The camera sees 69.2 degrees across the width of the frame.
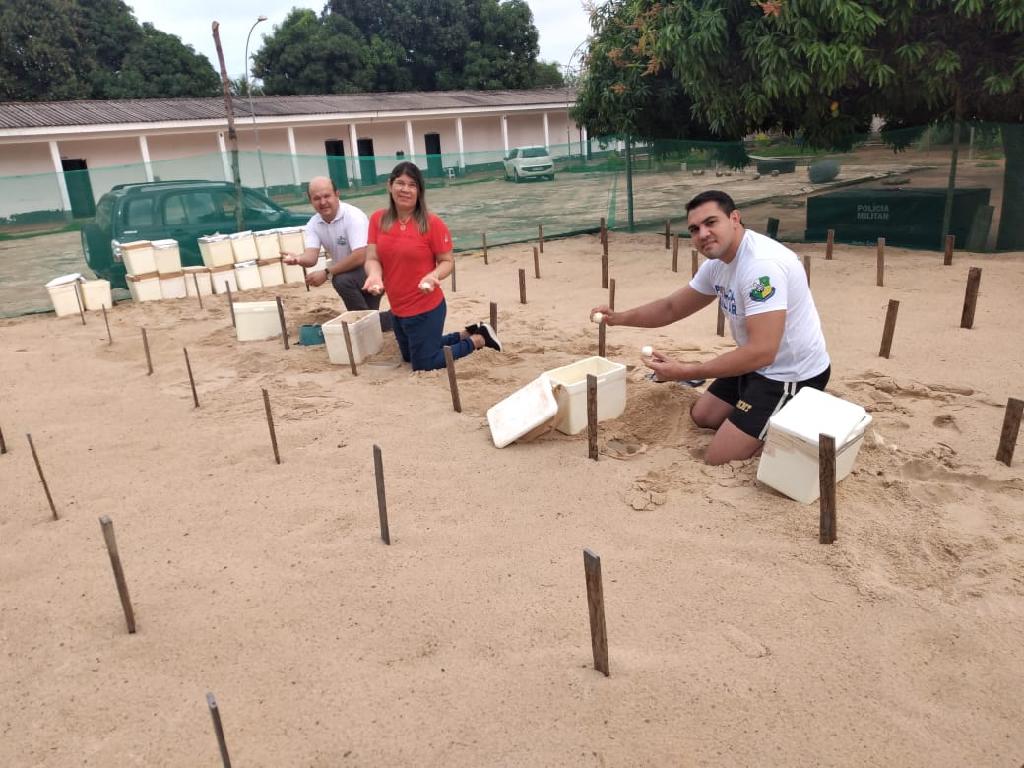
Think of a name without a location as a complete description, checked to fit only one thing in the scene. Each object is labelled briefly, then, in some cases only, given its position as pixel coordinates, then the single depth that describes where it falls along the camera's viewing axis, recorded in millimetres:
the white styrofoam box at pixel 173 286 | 8297
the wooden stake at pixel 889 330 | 4766
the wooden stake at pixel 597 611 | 2105
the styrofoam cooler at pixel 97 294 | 7879
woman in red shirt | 4688
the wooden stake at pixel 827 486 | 2694
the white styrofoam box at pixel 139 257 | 8039
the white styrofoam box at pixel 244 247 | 8602
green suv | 8586
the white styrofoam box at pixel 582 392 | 3775
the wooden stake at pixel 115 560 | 2465
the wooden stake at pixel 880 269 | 6836
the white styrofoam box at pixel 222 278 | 8512
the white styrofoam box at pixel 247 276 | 8539
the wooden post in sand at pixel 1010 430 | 3164
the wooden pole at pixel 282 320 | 5885
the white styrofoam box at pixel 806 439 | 2945
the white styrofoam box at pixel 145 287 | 8141
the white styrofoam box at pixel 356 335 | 5301
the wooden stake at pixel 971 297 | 5348
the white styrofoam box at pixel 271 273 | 8711
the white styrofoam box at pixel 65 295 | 7787
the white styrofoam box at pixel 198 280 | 8406
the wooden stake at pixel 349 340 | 5098
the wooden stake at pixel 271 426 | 3717
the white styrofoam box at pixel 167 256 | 8173
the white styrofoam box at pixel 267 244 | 8758
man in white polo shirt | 5598
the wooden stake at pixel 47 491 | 3296
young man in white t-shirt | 3148
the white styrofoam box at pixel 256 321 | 6211
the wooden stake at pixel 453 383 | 4245
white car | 11375
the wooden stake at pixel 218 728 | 1780
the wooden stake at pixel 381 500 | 2922
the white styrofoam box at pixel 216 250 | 8430
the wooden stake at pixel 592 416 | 3439
